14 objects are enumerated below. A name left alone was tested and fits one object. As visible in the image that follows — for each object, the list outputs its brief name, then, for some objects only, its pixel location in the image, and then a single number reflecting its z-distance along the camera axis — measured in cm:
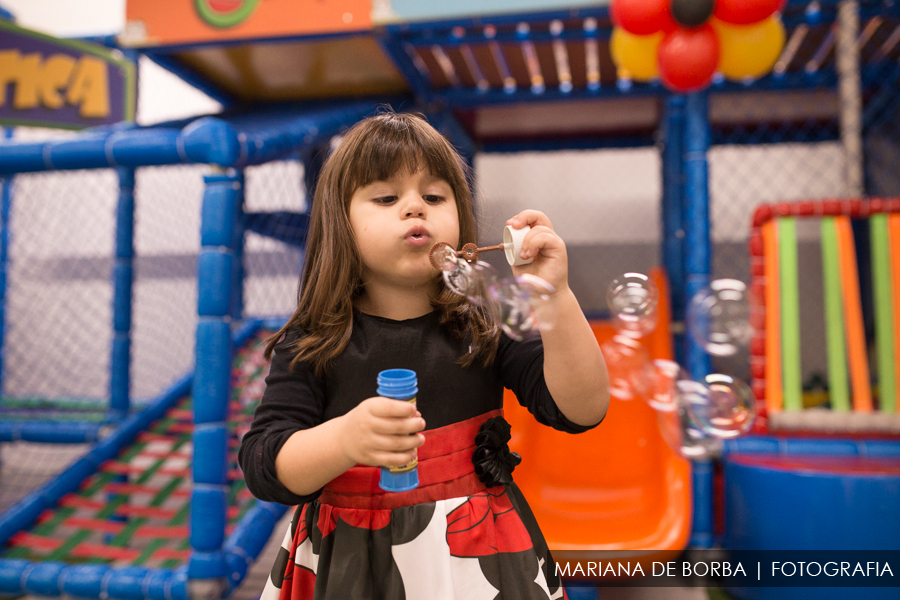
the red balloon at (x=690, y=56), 204
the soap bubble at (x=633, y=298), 112
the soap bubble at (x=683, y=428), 151
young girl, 79
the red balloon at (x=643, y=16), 205
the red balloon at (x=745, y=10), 197
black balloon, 202
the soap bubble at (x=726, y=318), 151
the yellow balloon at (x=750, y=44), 207
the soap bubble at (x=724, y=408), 137
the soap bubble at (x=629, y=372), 174
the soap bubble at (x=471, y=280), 85
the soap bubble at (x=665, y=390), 162
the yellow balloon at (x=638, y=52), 220
